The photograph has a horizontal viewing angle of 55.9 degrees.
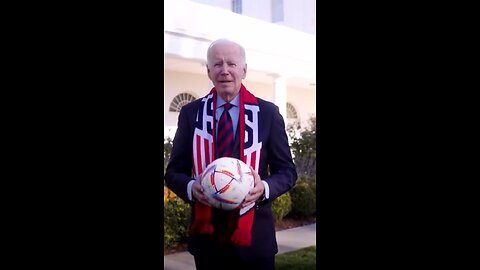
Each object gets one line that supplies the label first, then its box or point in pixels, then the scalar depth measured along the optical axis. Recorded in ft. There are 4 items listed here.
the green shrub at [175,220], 10.83
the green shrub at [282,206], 13.44
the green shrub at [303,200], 15.29
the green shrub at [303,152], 16.95
